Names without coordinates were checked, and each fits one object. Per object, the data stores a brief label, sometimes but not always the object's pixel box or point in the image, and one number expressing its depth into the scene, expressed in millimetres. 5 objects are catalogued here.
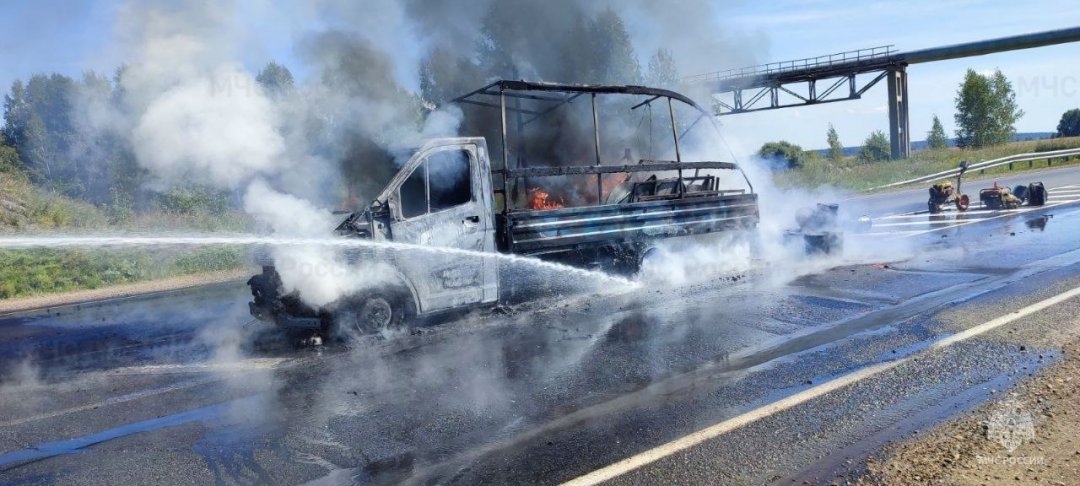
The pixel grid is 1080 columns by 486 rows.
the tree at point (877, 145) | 65462
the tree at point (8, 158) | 14836
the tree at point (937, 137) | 63844
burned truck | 7066
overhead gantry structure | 33250
